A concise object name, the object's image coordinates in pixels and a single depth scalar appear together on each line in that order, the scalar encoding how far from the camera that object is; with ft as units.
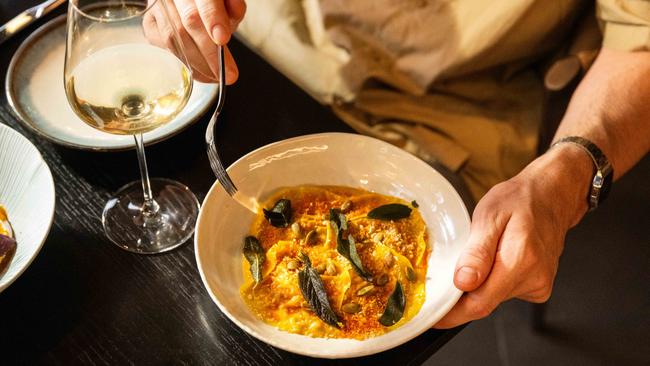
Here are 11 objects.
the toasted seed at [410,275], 2.85
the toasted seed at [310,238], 2.96
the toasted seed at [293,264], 2.85
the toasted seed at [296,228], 2.98
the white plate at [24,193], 2.77
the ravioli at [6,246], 2.77
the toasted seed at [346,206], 3.09
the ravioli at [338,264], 2.70
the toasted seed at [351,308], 2.72
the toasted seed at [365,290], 2.77
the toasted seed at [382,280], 2.81
